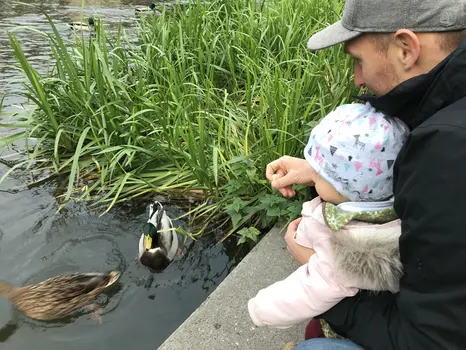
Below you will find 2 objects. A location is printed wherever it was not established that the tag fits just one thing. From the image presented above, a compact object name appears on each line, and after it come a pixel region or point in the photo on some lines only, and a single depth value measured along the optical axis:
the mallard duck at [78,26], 8.73
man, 1.02
